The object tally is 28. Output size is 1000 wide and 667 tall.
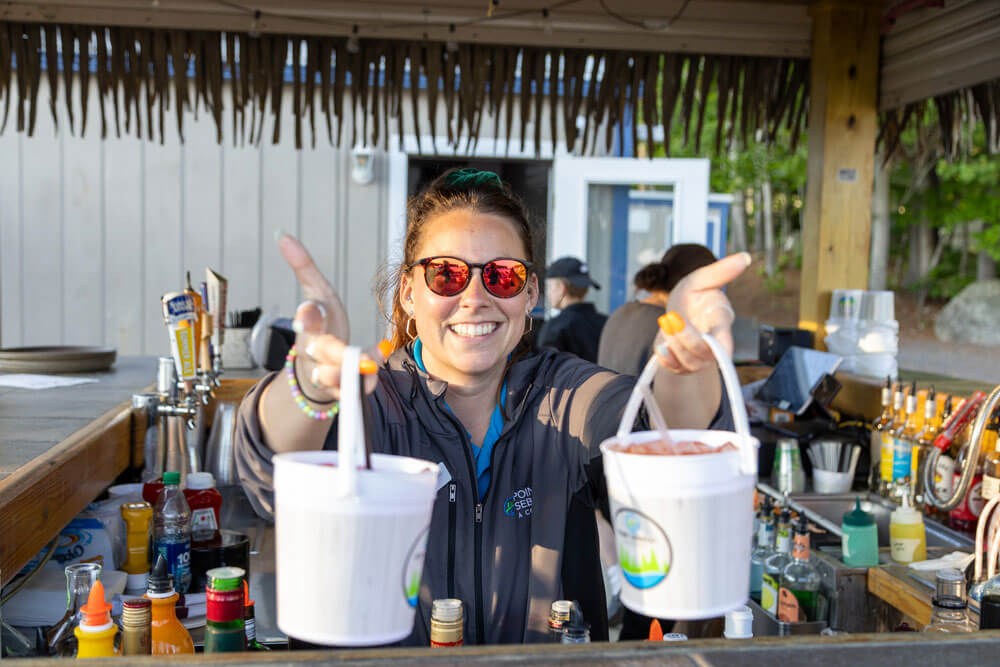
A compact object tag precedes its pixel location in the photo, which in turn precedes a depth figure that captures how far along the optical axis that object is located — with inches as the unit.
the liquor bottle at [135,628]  65.5
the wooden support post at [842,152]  174.1
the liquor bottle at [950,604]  74.0
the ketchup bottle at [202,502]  95.4
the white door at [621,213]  258.2
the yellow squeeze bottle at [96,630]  61.3
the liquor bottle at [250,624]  71.1
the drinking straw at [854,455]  148.3
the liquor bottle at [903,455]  134.1
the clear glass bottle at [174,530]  87.7
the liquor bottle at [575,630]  59.3
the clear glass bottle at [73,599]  72.3
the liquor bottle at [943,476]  123.6
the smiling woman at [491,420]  61.8
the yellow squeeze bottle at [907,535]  111.2
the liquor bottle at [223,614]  57.7
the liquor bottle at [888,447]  139.7
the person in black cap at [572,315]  208.8
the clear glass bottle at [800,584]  108.7
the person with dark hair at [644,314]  169.6
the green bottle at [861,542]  111.7
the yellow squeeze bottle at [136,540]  92.0
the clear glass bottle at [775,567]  111.4
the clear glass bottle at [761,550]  120.6
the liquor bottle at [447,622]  55.8
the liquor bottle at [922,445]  133.9
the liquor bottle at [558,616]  62.3
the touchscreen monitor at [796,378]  167.6
